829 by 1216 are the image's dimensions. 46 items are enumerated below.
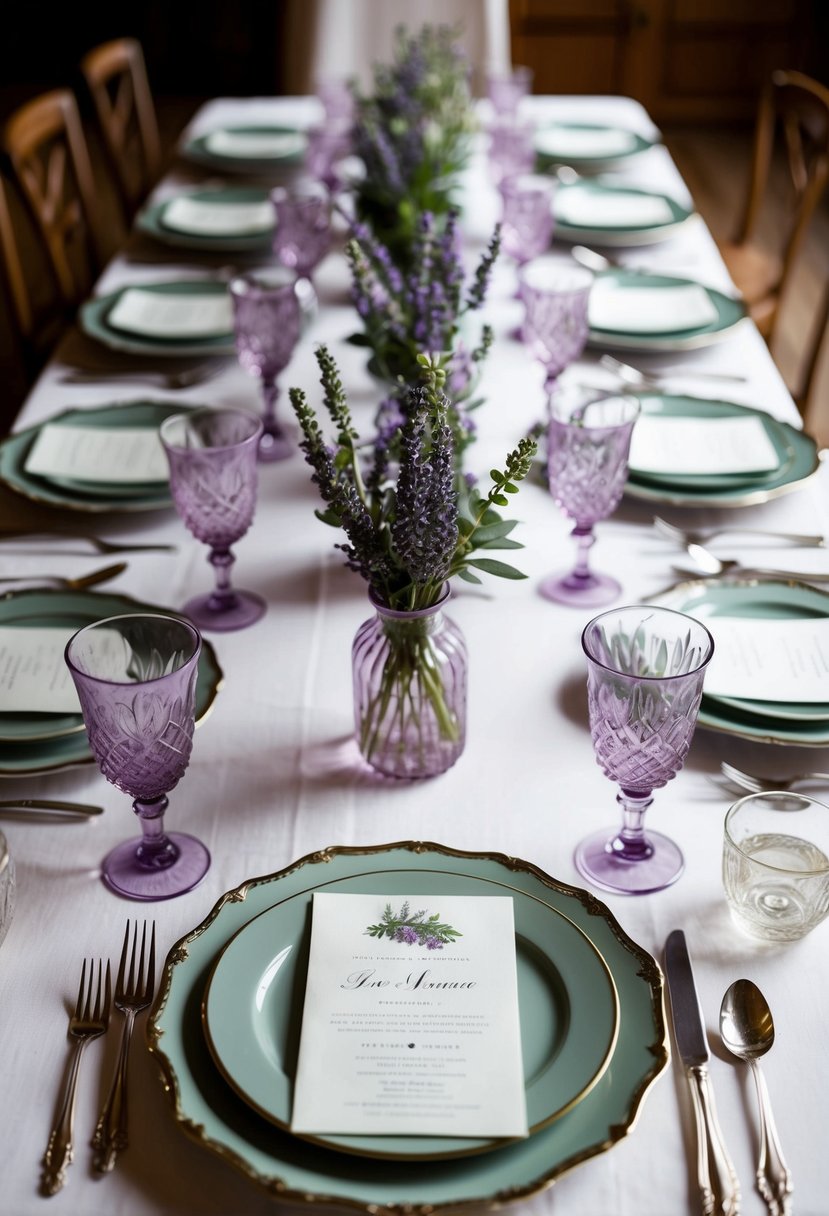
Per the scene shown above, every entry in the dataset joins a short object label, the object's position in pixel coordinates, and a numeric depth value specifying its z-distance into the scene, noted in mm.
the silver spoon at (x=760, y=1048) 745
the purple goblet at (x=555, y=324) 1597
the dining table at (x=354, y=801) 761
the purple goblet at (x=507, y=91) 2691
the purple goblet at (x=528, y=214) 2004
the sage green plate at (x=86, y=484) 1469
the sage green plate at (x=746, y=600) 1263
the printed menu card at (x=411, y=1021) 760
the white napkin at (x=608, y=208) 2283
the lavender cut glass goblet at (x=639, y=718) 935
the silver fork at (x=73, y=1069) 760
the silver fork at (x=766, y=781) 1065
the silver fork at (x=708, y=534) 1399
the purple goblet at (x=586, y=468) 1266
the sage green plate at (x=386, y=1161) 727
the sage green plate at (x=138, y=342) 1852
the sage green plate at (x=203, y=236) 2219
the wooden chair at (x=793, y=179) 2525
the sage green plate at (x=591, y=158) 2600
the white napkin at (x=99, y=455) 1528
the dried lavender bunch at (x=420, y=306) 1396
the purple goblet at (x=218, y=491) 1253
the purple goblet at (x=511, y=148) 2355
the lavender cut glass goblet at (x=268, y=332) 1605
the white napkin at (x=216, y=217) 2289
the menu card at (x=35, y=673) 1142
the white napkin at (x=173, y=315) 1896
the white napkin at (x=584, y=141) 2664
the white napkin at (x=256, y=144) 2686
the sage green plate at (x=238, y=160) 2625
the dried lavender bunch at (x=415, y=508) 929
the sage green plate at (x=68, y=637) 1084
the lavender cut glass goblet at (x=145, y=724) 921
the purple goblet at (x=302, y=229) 1963
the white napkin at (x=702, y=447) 1518
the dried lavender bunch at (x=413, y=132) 2018
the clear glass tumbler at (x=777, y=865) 914
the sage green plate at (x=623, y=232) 2211
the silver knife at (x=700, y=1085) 748
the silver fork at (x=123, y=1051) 773
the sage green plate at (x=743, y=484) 1457
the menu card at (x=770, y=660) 1140
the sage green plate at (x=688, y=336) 1817
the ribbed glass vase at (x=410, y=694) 1062
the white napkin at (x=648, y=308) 1877
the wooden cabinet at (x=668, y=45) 5473
